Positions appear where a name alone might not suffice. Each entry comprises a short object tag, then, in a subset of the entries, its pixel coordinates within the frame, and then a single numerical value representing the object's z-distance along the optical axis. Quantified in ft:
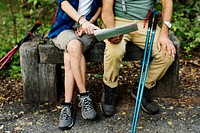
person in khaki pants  13.06
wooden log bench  14.03
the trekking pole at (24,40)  14.81
